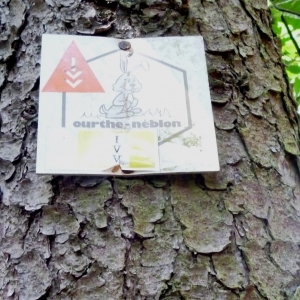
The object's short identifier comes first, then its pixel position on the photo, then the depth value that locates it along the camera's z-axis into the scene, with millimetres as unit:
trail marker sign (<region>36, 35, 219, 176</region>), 587
